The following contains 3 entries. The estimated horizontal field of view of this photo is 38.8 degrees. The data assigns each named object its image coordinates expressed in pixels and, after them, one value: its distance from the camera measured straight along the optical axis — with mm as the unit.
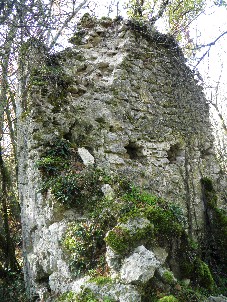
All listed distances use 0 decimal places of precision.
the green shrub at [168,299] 2729
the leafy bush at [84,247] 3529
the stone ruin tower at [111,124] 4766
